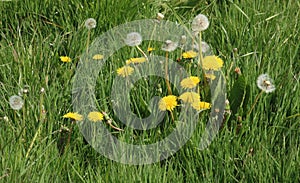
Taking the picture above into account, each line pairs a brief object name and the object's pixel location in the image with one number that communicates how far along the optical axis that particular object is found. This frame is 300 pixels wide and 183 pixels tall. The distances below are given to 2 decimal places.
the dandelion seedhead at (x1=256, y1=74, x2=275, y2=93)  3.56
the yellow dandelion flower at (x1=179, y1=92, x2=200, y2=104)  3.54
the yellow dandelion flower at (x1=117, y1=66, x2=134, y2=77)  3.62
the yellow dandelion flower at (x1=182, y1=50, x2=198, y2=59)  3.63
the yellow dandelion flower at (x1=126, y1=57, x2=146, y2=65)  3.64
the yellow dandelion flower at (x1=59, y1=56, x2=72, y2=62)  3.76
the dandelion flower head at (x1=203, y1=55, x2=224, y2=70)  3.61
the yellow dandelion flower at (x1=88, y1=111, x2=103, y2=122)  3.52
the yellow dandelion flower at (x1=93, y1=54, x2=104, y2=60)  3.72
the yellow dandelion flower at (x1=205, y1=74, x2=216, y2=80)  3.59
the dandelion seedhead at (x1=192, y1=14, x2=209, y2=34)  3.62
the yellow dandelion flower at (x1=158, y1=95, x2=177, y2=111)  3.54
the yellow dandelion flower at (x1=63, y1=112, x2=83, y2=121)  3.51
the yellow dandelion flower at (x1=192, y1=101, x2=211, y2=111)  3.52
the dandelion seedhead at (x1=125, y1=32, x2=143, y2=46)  3.66
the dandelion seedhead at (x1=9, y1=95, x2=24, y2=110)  3.53
